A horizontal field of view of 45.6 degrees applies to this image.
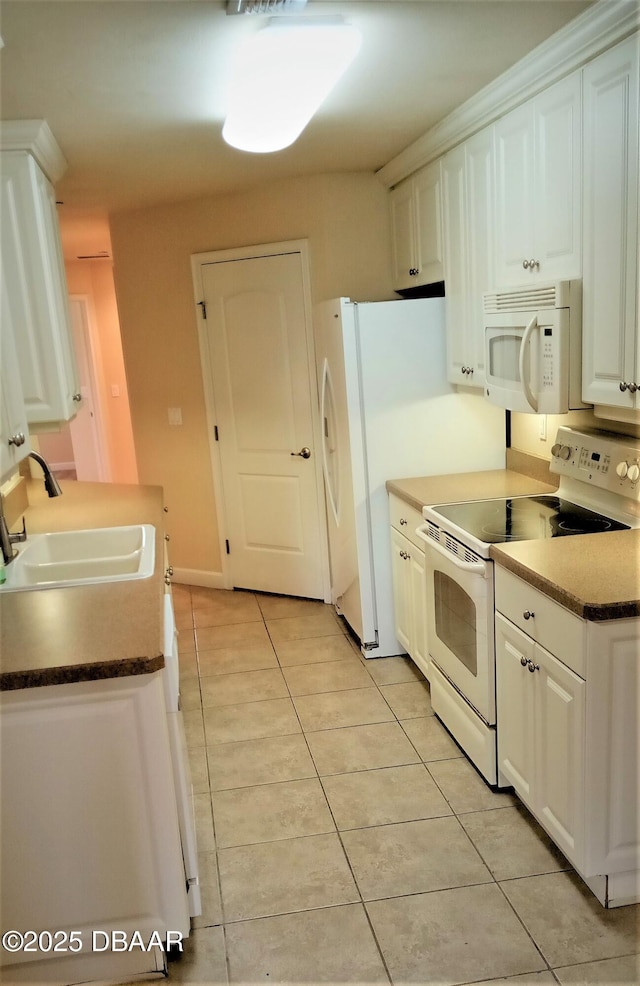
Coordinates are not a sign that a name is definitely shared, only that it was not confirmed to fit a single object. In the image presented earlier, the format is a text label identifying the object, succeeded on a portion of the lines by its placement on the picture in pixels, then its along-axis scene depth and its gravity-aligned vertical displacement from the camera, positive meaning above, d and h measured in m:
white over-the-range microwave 2.35 -0.08
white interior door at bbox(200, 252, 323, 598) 4.26 -0.43
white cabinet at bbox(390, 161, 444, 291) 3.37 +0.47
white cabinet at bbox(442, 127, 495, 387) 2.89 +0.32
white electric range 2.46 -0.71
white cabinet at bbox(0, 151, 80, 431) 2.69 +0.25
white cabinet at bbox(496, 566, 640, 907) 1.88 -1.07
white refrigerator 3.44 -0.42
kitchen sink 2.48 -0.72
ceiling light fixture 1.97 +0.74
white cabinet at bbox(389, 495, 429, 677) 3.21 -1.08
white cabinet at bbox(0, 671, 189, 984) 1.78 -1.11
